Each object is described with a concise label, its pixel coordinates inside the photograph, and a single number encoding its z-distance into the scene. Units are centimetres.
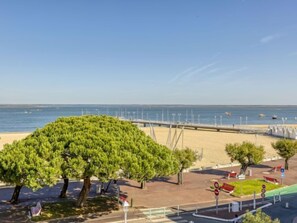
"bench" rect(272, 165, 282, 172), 3070
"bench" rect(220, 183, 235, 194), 2300
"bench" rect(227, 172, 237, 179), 2743
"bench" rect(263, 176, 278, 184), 2566
